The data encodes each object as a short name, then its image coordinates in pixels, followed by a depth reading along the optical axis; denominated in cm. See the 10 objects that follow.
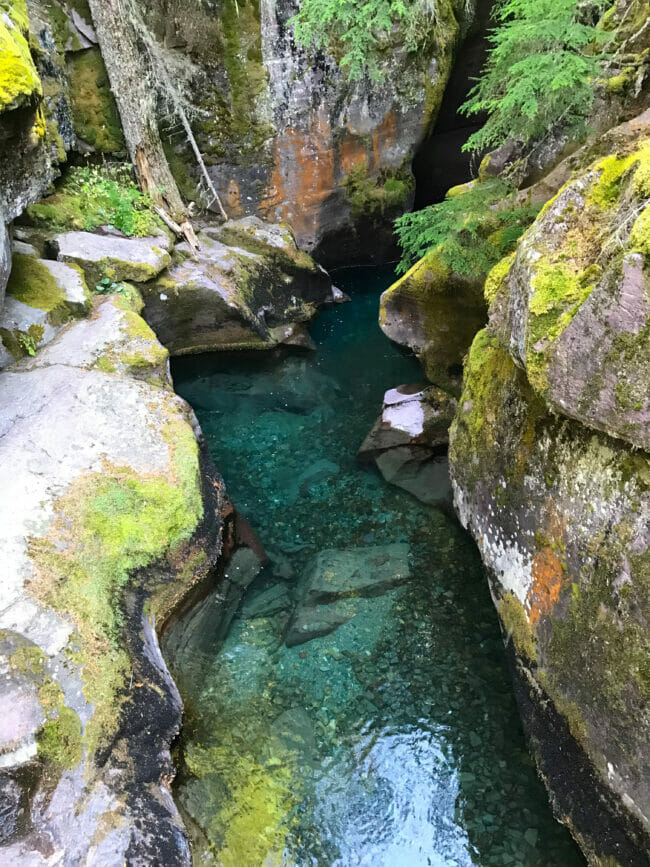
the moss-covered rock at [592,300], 328
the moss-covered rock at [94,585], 356
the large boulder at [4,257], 648
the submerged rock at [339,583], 583
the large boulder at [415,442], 777
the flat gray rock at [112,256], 945
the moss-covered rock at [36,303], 725
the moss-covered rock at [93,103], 1176
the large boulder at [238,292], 1107
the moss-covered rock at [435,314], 786
